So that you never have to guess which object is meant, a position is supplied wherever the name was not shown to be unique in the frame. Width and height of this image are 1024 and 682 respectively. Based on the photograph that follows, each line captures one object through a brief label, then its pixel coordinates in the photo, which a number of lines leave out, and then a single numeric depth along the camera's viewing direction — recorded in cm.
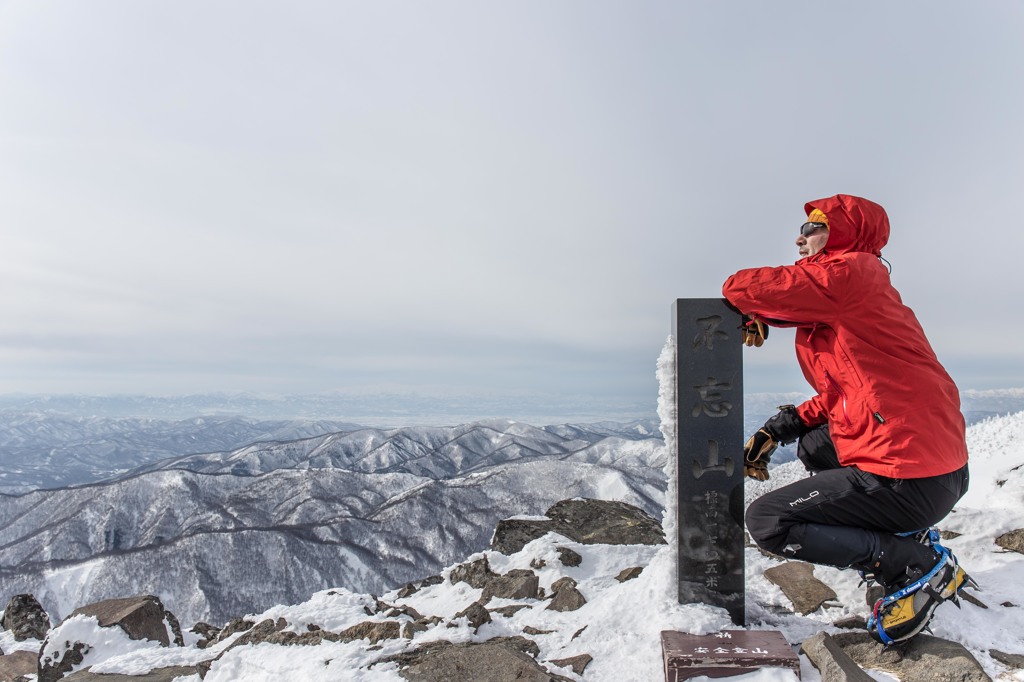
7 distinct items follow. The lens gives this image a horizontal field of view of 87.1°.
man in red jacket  388
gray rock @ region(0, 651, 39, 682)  724
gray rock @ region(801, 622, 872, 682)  377
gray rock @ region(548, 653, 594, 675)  452
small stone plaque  401
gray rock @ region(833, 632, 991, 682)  379
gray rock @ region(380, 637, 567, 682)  439
